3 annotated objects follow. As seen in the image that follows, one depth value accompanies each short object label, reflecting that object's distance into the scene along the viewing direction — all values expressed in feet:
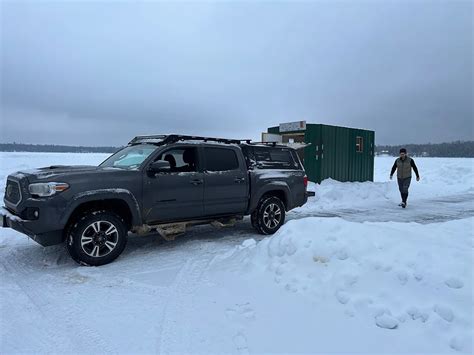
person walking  39.27
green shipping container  47.47
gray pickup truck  16.60
